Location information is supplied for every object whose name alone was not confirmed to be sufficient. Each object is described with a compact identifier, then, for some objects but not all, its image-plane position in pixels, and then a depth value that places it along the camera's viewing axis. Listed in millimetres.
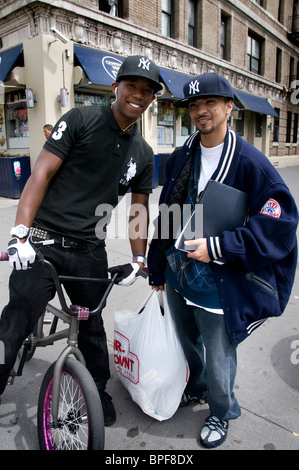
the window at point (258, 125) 20141
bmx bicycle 1728
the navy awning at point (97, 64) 9375
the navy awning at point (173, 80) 11602
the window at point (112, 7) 10828
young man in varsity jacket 1768
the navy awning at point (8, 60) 9438
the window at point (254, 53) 19009
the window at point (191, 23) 14297
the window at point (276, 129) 22250
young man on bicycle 1929
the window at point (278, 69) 22266
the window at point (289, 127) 24016
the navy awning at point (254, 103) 16333
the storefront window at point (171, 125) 13513
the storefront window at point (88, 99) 10608
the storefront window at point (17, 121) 10633
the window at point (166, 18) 12973
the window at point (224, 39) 16609
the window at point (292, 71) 23781
